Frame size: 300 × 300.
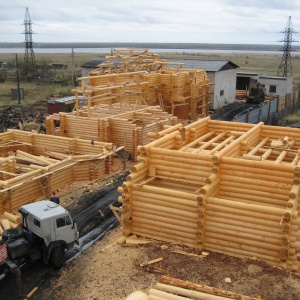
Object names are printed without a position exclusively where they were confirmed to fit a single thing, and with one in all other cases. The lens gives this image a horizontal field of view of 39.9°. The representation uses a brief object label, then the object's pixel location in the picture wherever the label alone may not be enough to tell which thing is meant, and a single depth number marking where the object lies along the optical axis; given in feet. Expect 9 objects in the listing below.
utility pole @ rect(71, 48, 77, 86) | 202.39
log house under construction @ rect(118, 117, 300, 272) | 37.68
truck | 39.75
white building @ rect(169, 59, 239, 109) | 133.39
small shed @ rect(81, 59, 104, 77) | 151.47
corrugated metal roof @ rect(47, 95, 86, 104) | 111.86
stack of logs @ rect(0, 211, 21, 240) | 46.60
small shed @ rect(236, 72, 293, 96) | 144.87
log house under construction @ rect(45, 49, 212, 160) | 78.48
